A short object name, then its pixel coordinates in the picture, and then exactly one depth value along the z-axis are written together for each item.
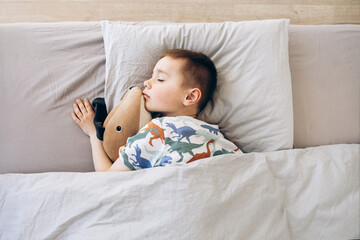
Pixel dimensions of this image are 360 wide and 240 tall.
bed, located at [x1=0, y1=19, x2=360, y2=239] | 0.74
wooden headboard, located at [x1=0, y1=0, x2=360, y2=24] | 1.35
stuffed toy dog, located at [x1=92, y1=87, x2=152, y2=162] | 0.93
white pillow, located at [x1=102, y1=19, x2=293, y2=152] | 0.97
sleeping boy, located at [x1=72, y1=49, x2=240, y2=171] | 0.85
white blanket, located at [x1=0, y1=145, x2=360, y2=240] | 0.73
